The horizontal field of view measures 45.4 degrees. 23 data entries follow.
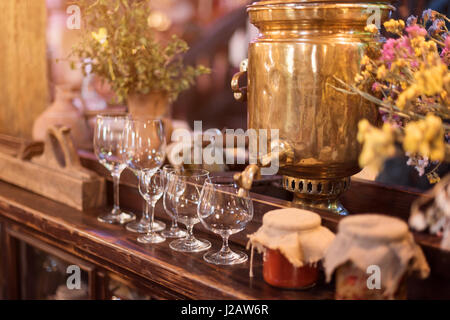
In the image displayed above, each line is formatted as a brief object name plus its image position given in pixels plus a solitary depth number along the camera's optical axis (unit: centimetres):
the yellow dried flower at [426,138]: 64
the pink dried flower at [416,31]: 96
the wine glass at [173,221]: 123
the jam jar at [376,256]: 83
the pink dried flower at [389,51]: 96
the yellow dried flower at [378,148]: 63
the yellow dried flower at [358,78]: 105
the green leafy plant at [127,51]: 184
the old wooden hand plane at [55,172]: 161
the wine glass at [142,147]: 139
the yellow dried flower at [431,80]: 73
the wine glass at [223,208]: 110
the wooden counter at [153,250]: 101
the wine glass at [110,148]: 150
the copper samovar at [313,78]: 110
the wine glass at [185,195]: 121
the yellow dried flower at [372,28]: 107
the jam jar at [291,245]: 96
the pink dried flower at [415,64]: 96
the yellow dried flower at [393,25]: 103
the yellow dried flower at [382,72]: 95
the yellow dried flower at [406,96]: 77
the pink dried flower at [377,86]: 105
